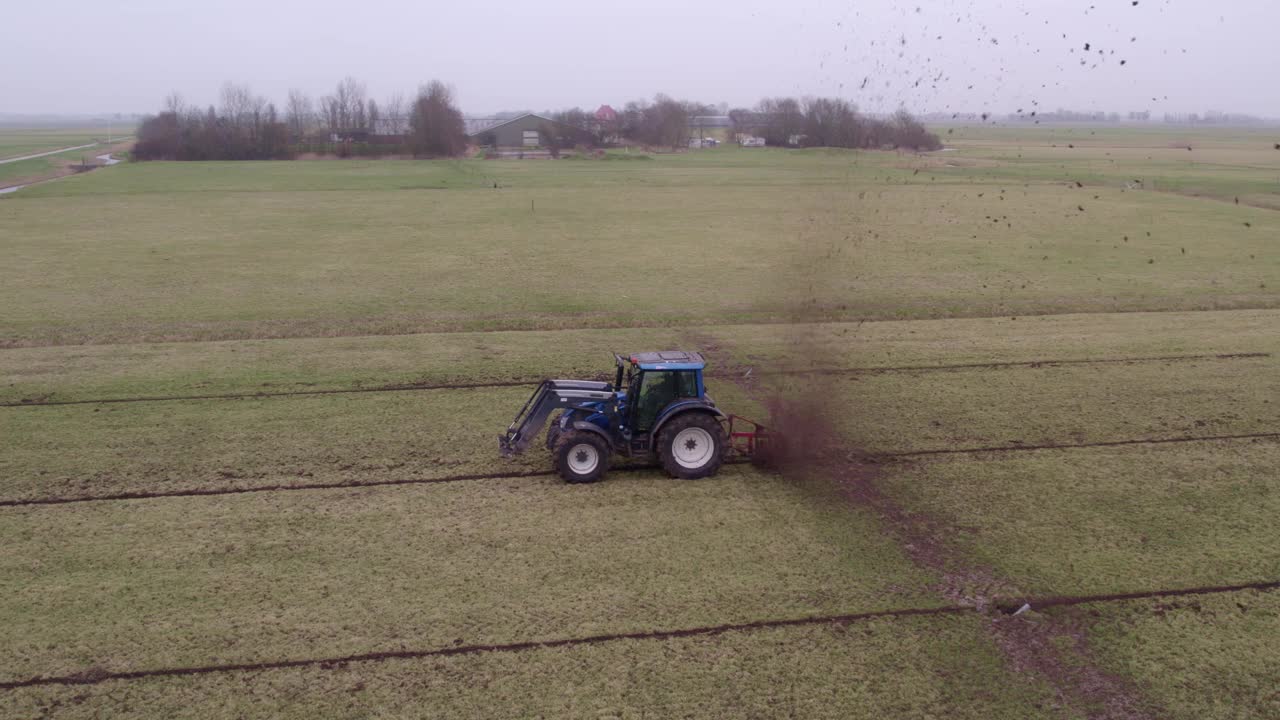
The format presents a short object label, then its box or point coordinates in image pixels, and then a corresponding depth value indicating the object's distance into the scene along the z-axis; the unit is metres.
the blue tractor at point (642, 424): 13.92
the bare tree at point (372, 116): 123.81
